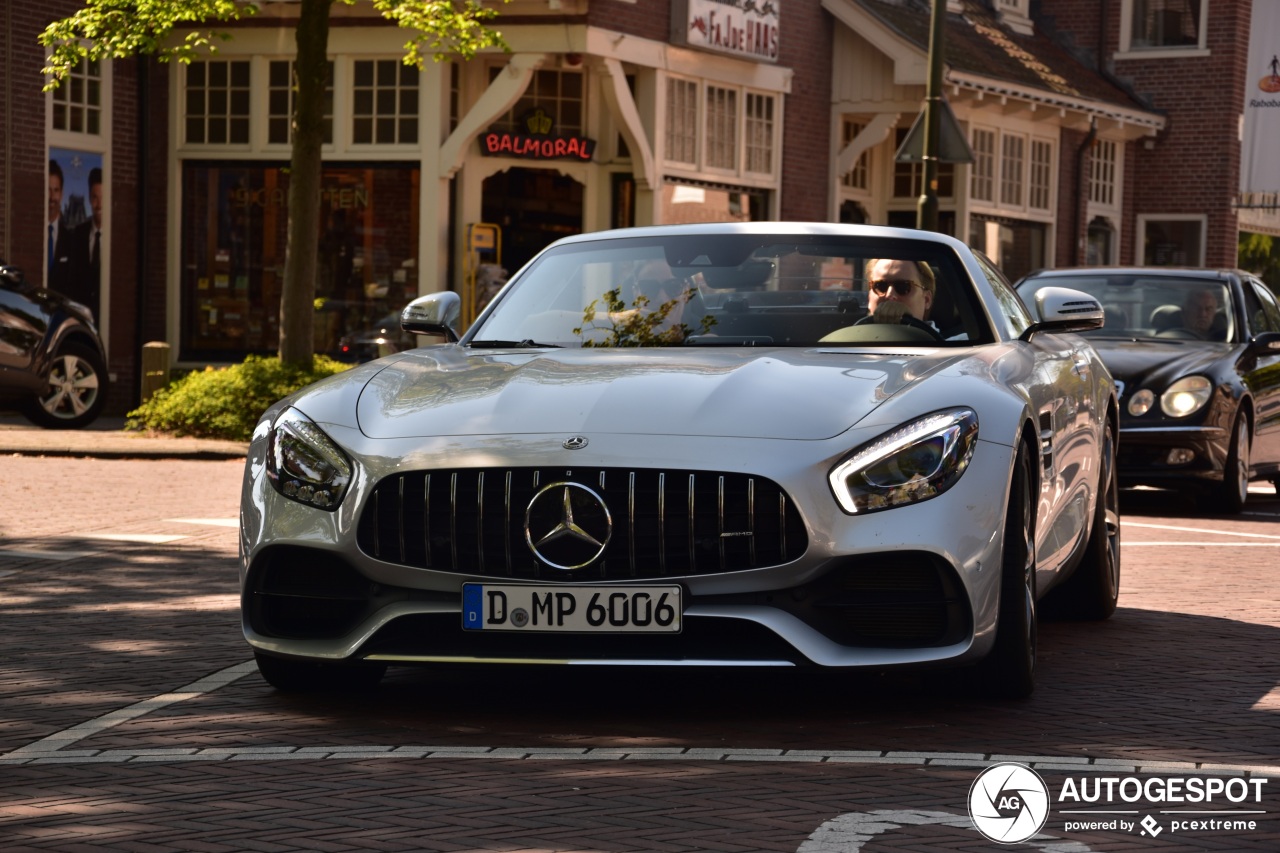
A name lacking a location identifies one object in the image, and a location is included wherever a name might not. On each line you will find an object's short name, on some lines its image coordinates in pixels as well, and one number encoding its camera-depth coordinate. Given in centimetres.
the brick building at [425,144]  2228
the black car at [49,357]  1780
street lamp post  1911
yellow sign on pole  2272
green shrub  1822
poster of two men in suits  2222
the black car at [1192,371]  1318
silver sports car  530
